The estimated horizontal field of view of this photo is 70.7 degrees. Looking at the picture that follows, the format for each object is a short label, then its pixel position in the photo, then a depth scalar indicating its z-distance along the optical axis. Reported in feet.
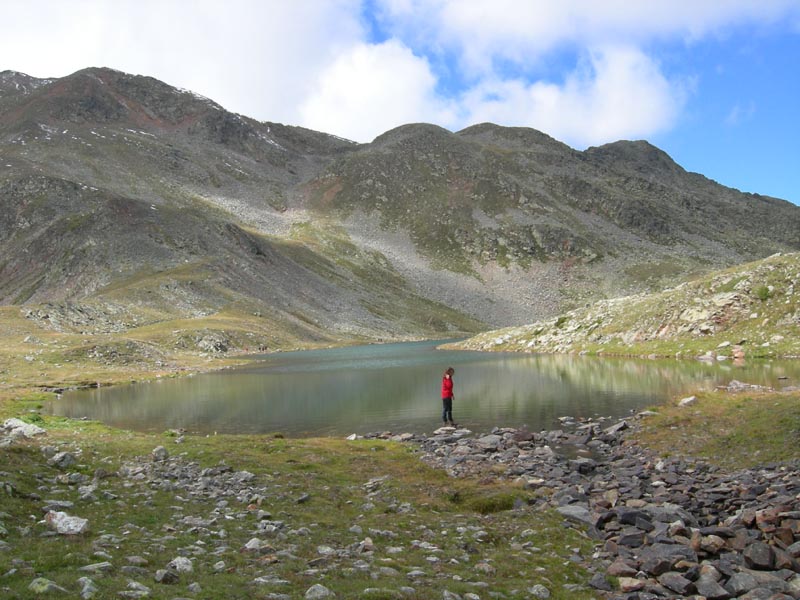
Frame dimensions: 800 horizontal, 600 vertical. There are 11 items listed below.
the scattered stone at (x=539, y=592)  36.90
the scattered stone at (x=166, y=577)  33.73
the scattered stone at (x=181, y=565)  36.13
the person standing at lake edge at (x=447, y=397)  115.03
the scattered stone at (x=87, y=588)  29.80
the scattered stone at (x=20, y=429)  80.28
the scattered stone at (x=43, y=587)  29.43
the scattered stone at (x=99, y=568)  33.37
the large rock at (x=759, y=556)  39.91
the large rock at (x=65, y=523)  40.96
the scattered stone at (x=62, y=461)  62.95
